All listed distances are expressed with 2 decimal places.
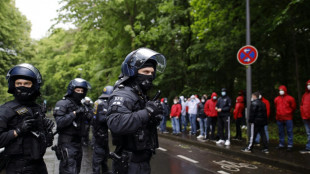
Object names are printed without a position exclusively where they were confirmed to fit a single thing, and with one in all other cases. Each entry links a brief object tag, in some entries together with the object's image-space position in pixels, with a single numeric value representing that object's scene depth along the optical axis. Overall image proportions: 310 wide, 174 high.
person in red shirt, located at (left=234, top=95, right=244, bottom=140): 10.87
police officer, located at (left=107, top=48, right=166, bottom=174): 2.52
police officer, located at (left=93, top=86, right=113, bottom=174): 5.55
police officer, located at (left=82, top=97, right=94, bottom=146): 5.03
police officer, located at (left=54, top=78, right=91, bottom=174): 4.60
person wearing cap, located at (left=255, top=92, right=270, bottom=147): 9.68
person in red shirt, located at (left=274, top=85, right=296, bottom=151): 8.38
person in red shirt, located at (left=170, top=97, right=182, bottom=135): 13.52
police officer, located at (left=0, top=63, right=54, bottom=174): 2.91
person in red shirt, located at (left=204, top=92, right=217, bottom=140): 10.85
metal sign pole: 8.94
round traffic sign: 8.71
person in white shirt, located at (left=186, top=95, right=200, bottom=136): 12.99
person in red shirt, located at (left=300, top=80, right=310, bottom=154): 7.80
